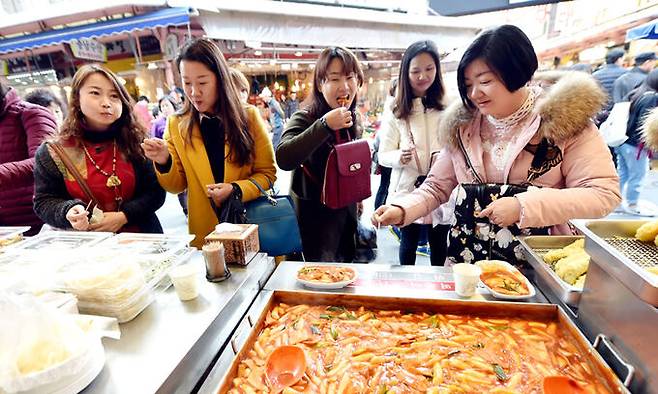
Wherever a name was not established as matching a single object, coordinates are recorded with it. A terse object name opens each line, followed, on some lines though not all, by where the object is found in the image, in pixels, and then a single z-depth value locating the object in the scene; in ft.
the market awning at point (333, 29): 14.28
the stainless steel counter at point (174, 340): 2.96
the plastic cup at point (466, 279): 4.15
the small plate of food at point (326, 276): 4.54
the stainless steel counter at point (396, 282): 4.38
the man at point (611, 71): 18.19
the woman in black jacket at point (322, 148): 6.93
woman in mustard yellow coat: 6.44
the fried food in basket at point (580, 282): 3.67
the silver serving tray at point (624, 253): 2.46
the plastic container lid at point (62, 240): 4.80
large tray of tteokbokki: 3.32
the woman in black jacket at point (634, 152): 14.66
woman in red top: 6.35
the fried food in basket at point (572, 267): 3.82
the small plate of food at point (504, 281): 4.14
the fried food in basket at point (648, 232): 3.21
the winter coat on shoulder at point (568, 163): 4.49
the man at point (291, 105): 39.51
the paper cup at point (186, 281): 3.96
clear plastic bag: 2.58
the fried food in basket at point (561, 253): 4.26
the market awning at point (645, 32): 19.29
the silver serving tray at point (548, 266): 3.69
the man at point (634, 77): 17.07
